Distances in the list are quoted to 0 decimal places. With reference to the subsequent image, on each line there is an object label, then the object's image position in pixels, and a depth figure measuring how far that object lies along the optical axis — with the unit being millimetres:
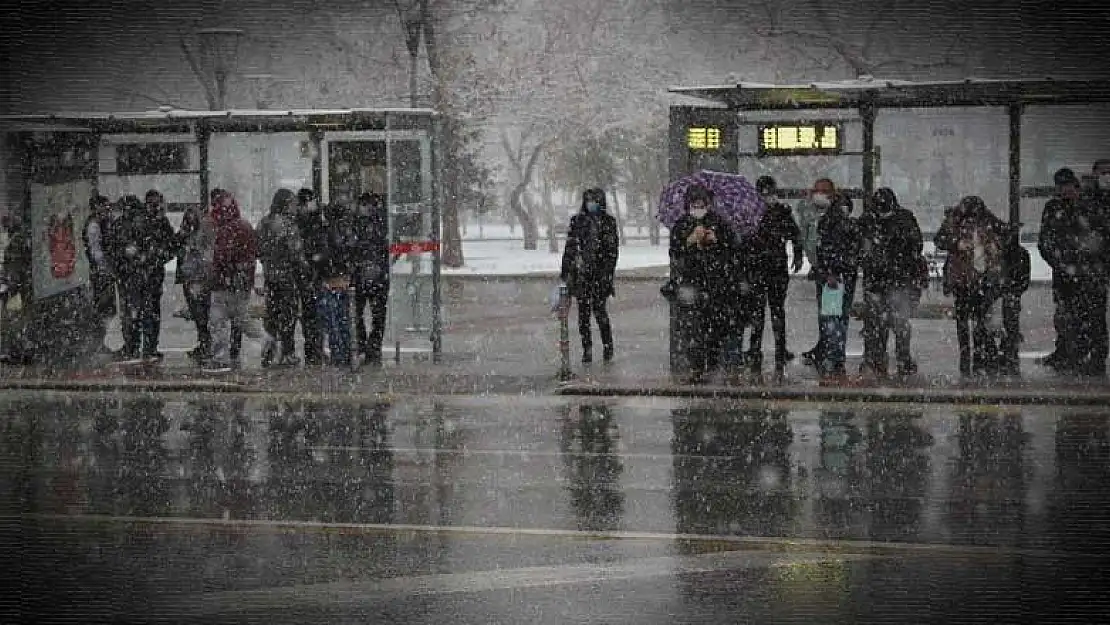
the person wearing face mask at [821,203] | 17484
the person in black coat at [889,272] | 17203
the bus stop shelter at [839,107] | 17734
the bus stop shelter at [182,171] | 19375
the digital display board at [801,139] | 18312
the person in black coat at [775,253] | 17531
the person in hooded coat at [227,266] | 18719
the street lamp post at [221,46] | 33900
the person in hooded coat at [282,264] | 18969
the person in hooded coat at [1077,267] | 17453
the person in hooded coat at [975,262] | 17281
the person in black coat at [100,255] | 19828
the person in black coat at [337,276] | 18891
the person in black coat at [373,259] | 19047
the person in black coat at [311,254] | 18953
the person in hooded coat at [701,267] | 17438
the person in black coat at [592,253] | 18859
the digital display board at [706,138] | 18281
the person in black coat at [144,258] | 19453
